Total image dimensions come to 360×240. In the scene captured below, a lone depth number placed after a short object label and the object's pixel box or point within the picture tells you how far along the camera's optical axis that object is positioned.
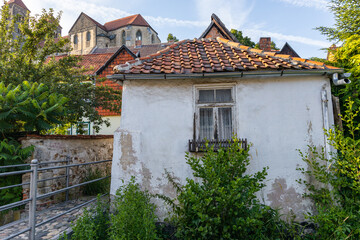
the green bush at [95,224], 3.54
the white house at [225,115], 4.98
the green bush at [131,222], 3.58
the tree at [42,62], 8.53
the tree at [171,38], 42.75
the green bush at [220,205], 3.77
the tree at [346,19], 7.13
